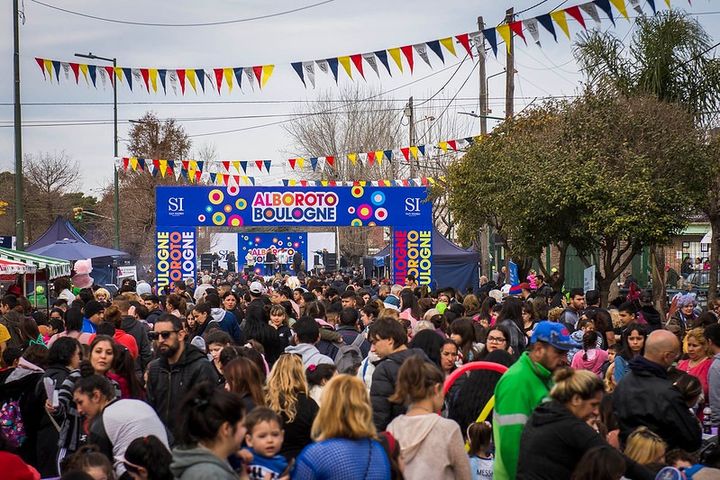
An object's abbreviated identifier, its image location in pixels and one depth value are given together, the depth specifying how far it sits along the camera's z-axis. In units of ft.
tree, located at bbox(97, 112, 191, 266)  212.23
